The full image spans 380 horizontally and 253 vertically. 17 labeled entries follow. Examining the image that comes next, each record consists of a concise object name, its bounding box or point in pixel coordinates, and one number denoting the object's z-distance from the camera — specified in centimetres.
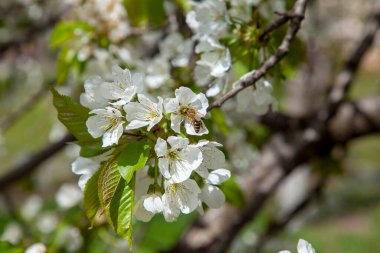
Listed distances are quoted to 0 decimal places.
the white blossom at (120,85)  74
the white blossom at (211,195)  76
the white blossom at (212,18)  82
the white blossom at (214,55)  80
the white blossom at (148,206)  73
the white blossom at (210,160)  73
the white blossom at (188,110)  73
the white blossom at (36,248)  89
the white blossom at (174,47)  93
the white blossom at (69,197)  132
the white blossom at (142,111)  72
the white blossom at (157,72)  93
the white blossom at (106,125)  73
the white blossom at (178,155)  72
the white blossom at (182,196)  73
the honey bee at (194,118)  73
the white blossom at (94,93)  75
